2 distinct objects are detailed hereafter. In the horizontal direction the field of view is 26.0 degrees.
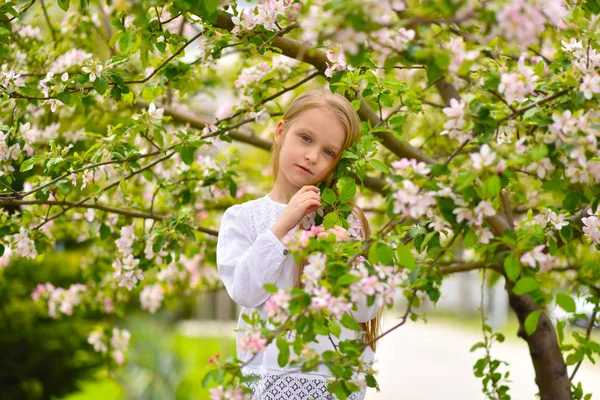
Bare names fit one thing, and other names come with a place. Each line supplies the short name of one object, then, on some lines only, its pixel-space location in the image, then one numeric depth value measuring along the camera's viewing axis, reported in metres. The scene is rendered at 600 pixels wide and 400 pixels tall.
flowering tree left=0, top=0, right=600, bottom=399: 2.05
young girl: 2.42
